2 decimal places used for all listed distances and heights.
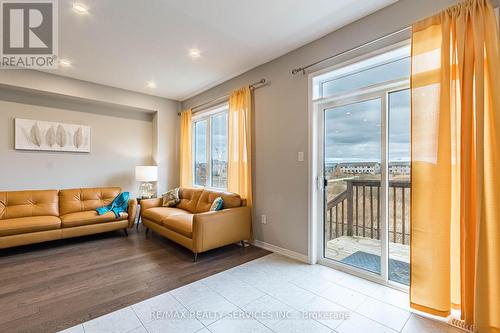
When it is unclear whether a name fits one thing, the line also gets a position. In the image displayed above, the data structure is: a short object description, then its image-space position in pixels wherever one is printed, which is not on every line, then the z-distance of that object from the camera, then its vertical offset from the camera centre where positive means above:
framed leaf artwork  4.01 +0.57
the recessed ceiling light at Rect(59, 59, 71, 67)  3.51 +1.59
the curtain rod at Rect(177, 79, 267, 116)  3.58 +1.28
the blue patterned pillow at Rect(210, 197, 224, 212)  3.49 -0.56
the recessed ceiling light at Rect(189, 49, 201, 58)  3.25 +1.60
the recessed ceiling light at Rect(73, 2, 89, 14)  2.33 +1.60
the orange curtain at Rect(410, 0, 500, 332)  1.67 +0.01
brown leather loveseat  3.08 -0.79
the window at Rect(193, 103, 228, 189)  4.66 +0.41
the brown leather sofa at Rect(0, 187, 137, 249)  3.34 -0.77
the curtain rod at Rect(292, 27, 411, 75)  2.27 +1.27
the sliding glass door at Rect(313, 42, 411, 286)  2.40 +0.02
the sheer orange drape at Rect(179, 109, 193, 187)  5.26 +0.30
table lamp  4.78 -0.20
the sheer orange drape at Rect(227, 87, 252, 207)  3.74 +0.38
